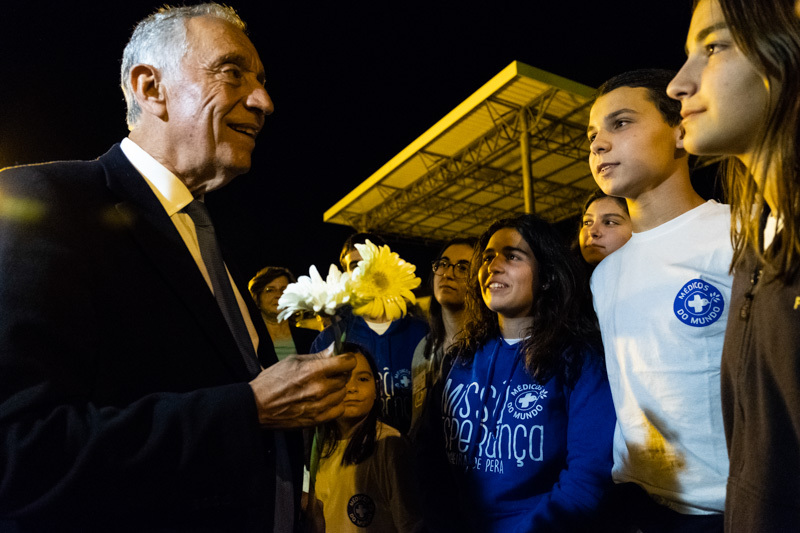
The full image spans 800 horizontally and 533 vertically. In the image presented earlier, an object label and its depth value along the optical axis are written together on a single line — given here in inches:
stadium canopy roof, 421.5
